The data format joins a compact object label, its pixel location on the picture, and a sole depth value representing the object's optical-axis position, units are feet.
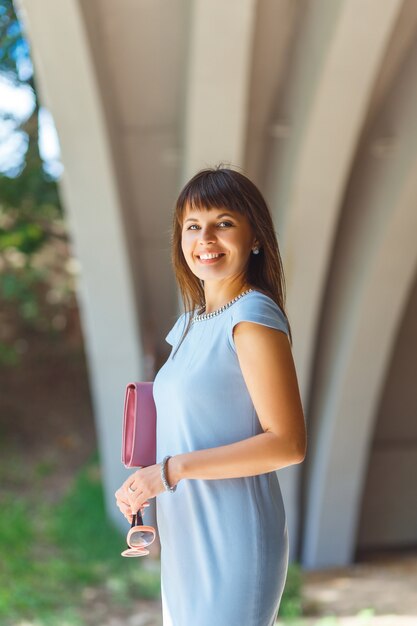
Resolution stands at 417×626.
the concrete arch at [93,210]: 15.11
